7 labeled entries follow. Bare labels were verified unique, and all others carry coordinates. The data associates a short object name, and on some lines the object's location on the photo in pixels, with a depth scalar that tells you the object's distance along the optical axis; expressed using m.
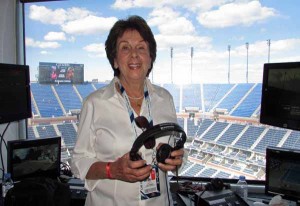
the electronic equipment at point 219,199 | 1.76
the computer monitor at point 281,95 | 1.71
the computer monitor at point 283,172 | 1.89
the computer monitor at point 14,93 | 2.02
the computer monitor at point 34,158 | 2.26
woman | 1.31
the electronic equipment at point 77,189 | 2.24
